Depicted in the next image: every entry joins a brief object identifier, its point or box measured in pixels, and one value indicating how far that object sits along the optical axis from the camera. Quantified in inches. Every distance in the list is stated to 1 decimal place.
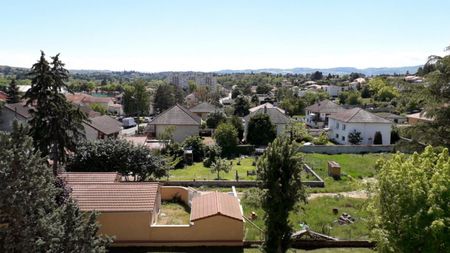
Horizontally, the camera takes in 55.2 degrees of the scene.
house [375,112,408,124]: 2749.0
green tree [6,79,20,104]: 2733.8
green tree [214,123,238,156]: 1875.0
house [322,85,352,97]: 5113.2
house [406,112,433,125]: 2466.5
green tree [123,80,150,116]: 3523.6
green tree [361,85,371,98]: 4424.2
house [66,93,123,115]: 3659.0
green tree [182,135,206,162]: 1792.7
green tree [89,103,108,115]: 3238.2
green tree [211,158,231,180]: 1398.7
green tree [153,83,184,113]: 3725.4
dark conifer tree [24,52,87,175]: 818.8
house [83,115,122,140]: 1957.4
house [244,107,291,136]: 2119.3
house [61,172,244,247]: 778.2
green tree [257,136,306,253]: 616.4
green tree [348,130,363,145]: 2094.0
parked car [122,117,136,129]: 3036.2
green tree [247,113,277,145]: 1973.4
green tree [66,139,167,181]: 1160.2
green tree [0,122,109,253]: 447.8
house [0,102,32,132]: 2007.9
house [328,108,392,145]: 2121.1
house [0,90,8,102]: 3083.2
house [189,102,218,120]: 2866.6
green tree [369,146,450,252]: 446.3
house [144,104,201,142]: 2106.3
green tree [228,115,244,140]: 2144.6
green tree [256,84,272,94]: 5457.7
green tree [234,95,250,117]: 3038.9
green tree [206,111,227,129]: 2438.5
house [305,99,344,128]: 2792.8
